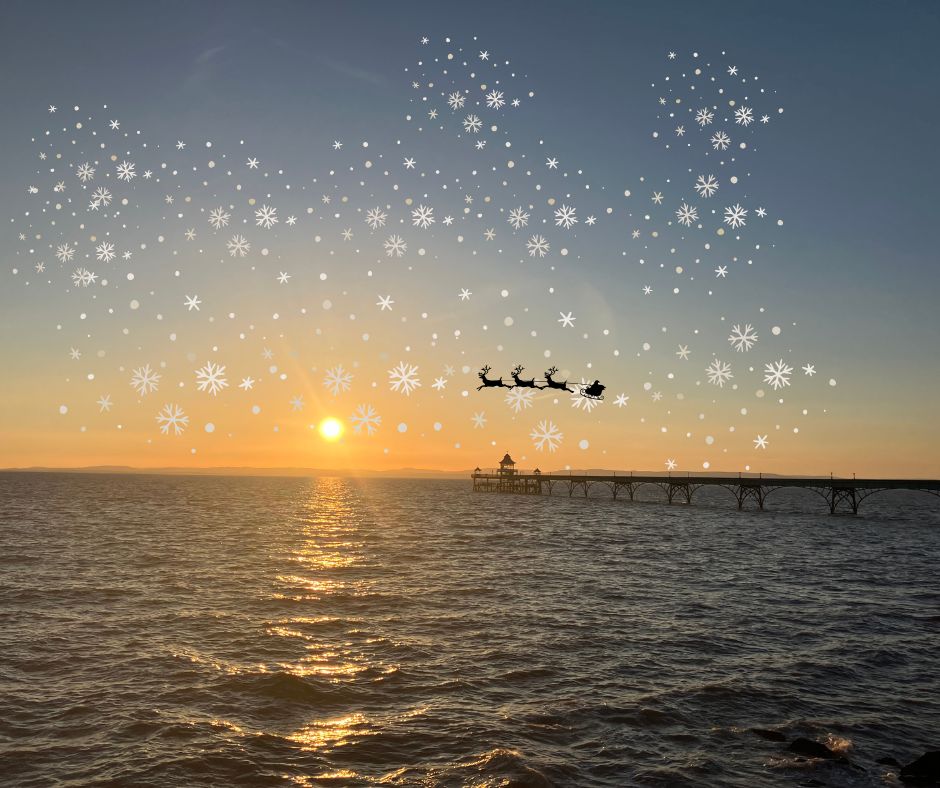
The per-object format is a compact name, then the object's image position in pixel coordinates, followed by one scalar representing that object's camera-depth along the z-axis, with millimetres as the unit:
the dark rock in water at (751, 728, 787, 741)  15055
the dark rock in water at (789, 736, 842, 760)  14180
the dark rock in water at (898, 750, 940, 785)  13055
